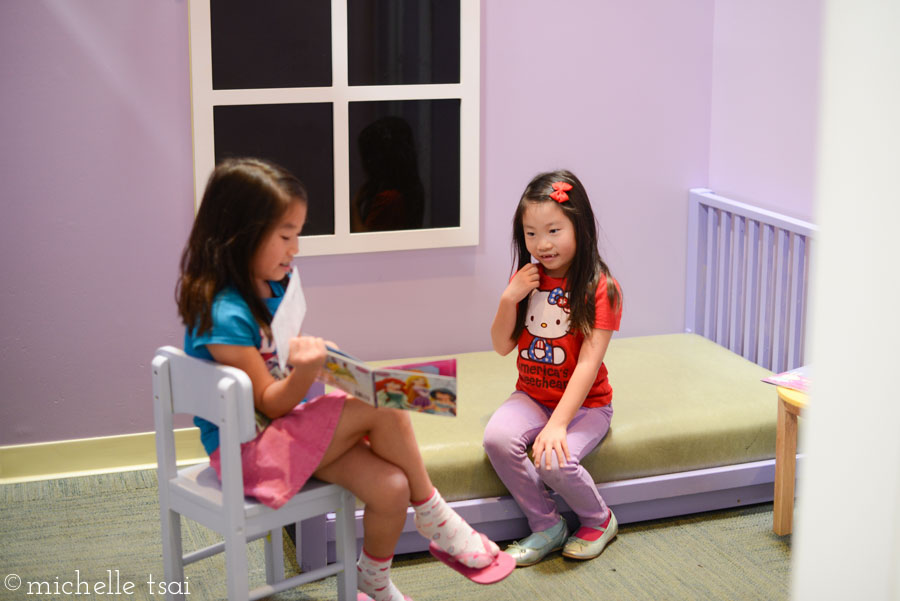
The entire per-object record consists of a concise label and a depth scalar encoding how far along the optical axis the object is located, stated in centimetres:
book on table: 229
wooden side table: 228
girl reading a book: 171
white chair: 165
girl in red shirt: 224
